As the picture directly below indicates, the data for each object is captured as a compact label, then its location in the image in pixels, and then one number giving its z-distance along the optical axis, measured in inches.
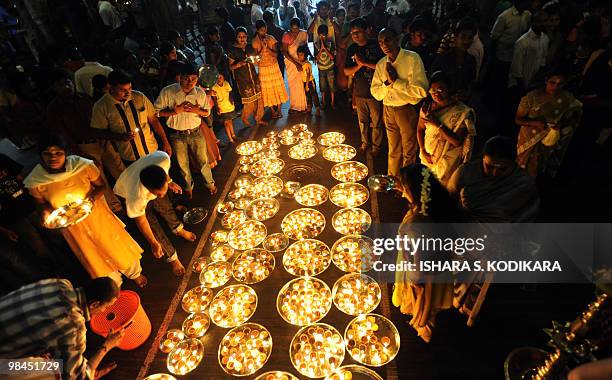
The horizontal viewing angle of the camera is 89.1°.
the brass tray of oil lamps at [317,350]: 121.0
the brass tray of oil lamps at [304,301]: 138.5
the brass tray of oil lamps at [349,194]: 193.8
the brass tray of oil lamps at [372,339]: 123.0
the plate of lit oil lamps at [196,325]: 138.0
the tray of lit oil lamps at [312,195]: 199.0
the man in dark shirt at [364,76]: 197.6
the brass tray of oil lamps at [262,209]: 191.9
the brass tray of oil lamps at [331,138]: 254.4
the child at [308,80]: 280.8
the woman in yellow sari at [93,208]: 123.1
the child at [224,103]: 238.4
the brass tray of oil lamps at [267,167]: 226.7
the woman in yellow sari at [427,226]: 97.5
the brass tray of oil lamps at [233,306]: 140.1
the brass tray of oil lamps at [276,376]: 119.0
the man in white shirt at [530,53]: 211.0
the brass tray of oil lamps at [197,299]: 148.0
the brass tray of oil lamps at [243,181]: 219.7
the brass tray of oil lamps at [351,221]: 175.5
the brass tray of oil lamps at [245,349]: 124.3
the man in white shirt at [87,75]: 201.5
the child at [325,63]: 285.0
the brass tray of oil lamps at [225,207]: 202.4
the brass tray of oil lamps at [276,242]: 171.6
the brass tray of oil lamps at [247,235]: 173.8
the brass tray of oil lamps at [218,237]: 180.5
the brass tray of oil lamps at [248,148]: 253.1
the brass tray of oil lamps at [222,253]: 169.9
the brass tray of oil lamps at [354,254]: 157.2
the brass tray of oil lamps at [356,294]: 140.3
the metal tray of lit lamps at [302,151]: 239.1
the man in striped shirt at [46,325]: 87.2
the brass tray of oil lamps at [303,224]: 177.3
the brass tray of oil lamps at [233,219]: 190.5
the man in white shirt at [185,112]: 180.9
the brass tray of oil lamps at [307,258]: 157.6
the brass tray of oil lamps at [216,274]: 157.4
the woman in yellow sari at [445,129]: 135.9
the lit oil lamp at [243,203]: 200.9
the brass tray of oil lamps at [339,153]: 232.7
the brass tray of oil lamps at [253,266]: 157.8
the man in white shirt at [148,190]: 125.1
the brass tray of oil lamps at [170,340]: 134.5
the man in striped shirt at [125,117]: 155.8
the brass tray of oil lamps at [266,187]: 207.9
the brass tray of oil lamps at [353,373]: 117.1
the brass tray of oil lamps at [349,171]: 212.4
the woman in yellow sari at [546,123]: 148.0
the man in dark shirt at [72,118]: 165.9
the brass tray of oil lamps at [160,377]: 122.5
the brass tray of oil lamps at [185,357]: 126.6
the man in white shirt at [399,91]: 169.0
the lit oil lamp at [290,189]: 206.7
